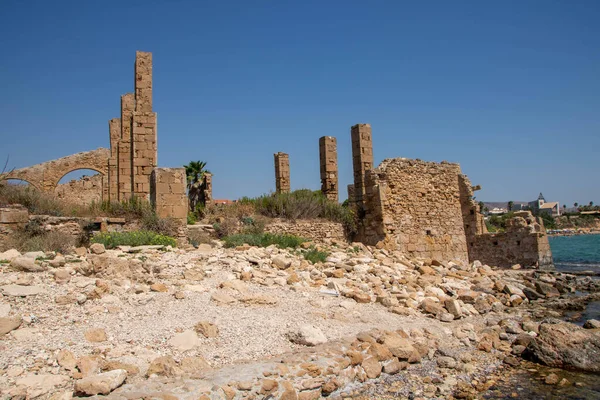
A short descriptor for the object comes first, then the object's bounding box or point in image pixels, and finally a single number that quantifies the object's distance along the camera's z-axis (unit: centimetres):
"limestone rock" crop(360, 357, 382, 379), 594
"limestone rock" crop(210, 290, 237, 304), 707
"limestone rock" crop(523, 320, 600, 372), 715
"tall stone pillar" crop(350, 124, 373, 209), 1595
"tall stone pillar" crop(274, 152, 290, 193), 1858
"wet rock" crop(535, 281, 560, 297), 1301
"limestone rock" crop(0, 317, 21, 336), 525
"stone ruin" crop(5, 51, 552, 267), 1423
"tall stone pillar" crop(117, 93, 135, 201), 1581
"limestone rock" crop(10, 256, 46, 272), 723
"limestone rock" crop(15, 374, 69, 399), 429
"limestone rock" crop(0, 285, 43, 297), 620
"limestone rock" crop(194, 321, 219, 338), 593
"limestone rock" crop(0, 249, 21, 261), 775
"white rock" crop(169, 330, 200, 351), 557
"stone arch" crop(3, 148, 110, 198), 2491
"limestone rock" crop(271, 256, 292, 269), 929
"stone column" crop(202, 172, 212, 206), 2094
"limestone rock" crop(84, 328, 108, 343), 541
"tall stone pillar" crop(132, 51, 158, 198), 1412
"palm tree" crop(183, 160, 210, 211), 2378
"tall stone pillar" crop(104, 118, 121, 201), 1809
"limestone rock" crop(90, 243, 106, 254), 875
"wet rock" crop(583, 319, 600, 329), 911
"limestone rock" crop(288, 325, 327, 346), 615
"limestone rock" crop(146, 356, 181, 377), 498
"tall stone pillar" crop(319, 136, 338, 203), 1745
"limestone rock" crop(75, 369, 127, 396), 438
